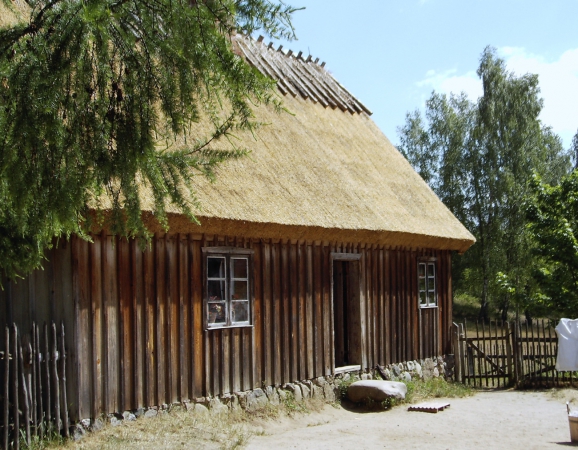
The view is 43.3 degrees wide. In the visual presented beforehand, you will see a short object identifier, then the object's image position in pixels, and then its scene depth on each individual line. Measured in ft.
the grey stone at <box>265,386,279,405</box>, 35.47
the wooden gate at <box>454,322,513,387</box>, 48.88
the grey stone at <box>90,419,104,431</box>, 27.25
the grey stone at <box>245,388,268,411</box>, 34.14
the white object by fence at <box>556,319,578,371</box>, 43.24
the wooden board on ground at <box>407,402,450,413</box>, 38.22
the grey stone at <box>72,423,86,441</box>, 26.50
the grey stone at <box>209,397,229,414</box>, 32.14
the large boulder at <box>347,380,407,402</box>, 38.41
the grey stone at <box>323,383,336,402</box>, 39.30
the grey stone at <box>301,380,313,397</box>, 38.17
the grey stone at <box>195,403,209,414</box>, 31.32
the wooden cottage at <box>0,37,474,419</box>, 28.09
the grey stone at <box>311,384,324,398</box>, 38.42
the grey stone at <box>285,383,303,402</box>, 36.94
